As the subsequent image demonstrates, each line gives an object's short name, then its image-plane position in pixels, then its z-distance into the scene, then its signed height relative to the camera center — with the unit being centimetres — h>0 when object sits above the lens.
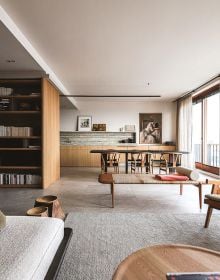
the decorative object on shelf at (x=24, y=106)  522 +77
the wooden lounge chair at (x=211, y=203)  261 -81
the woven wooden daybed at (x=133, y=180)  355 -75
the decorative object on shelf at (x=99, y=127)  963 +48
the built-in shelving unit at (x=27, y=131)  506 +17
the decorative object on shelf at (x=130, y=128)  961 +43
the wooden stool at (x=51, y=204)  263 -83
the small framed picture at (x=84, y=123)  966 +66
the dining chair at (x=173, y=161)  629 -74
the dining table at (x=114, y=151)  639 -43
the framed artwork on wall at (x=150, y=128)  967 +43
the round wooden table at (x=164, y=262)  115 -72
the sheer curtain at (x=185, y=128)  789 +36
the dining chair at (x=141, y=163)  681 -81
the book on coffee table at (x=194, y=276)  109 -71
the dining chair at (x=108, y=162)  681 -78
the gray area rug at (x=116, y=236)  185 -111
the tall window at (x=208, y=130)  725 +25
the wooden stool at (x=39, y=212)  226 -80
